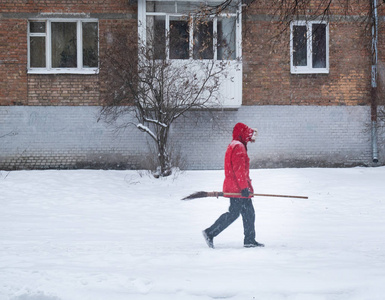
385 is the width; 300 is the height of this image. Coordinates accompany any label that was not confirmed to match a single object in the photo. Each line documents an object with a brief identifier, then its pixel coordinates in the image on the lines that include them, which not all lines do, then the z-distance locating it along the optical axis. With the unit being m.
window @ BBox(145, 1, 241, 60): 15.43
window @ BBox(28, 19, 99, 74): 16.33
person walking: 6.73
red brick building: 16.09
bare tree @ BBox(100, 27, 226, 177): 13.95
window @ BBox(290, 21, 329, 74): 16.69
